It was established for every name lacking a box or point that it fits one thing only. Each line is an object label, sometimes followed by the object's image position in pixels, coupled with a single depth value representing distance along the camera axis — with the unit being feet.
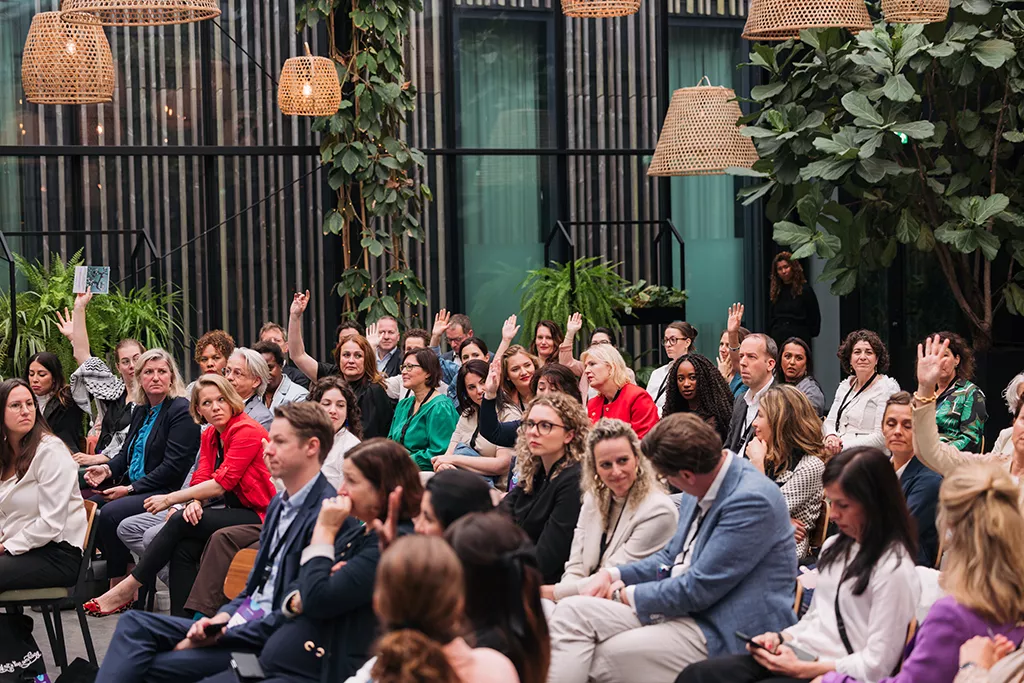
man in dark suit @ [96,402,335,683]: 14.46
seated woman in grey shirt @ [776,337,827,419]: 25.68
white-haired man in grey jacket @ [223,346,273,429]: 23.68
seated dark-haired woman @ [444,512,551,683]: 9.88
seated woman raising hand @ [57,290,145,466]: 25.98
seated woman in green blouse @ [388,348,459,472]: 24.53
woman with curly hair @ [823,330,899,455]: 24.29
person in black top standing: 38.29
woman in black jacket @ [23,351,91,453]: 25.31
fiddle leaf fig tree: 31.24
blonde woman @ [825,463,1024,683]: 10.53
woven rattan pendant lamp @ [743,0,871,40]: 25.30
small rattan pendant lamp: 33.30
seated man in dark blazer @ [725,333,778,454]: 23.22
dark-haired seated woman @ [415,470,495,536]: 11.85
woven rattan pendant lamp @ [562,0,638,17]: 28.60
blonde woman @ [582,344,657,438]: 22.95
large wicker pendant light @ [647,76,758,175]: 31.35
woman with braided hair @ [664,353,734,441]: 23.17
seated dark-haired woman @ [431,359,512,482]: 22.67
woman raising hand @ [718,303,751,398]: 28.68
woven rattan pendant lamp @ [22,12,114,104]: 30.25
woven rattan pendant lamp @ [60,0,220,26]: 19.58
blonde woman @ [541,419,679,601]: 15.48
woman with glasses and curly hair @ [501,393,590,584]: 16.83
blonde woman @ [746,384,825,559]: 18.08
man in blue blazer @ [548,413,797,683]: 13.70
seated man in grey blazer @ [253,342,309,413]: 25.72
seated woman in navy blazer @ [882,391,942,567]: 16.60
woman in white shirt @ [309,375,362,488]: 20.59
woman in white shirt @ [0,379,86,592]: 18.66
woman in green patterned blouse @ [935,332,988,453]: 22.15
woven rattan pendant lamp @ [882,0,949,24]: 27.09
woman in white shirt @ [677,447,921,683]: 12.07
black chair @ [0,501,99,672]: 18.80
